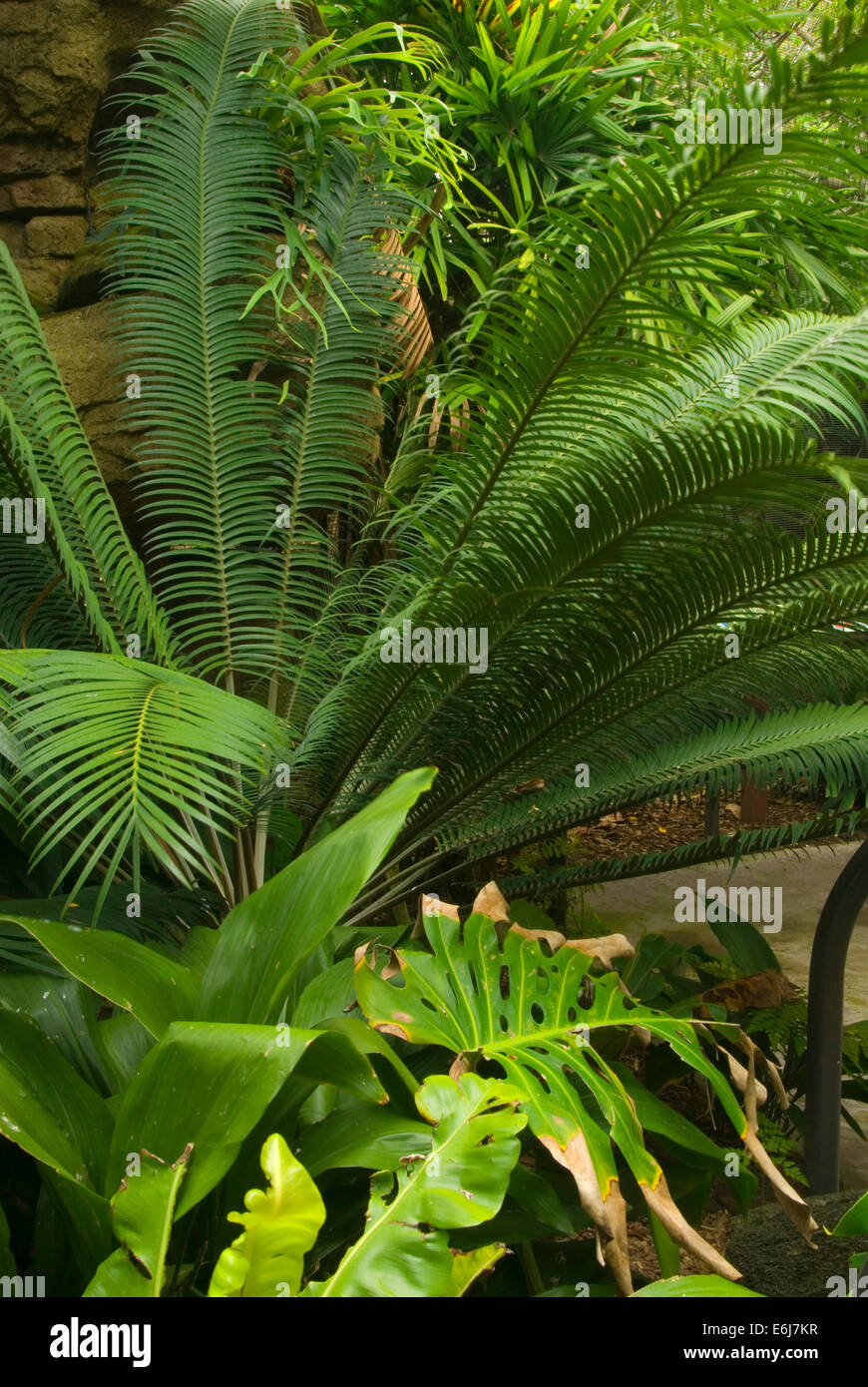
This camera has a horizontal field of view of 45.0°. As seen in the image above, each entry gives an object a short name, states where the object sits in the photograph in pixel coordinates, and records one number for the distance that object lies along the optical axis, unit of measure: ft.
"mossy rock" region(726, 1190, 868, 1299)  5.10
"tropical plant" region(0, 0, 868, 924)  4.60
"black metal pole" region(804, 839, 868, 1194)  4.83
